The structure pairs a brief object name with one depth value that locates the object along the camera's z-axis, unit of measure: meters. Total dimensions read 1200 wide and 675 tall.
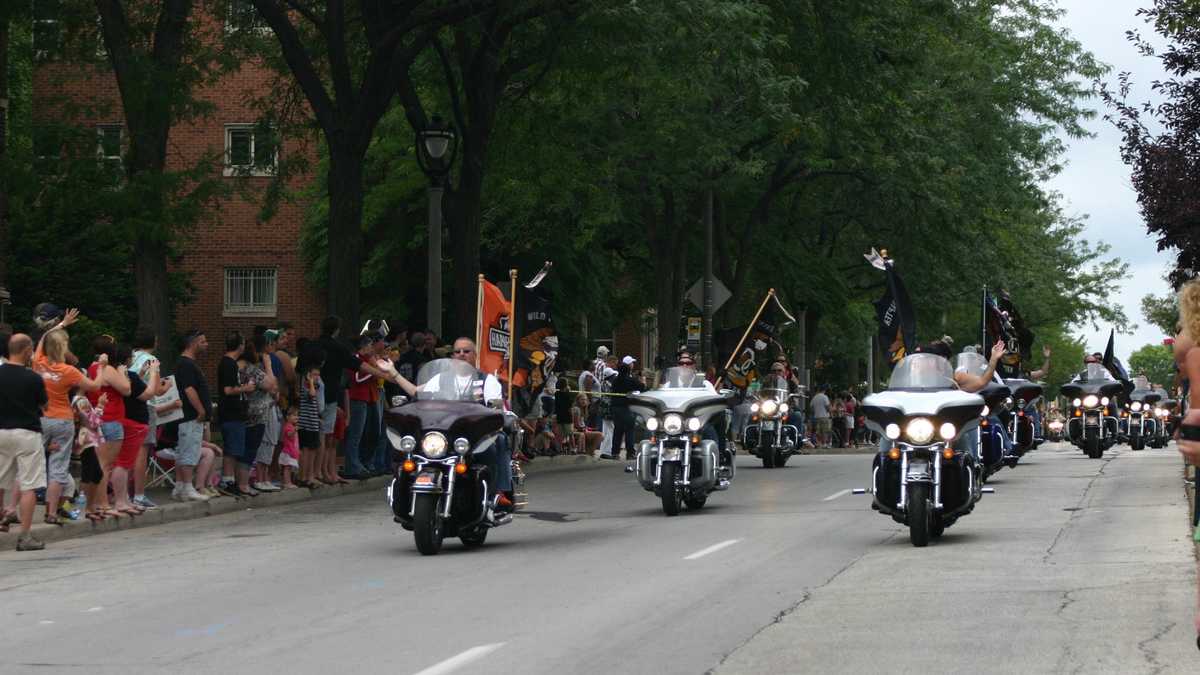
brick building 50.34
